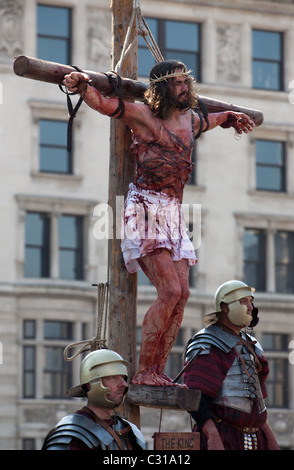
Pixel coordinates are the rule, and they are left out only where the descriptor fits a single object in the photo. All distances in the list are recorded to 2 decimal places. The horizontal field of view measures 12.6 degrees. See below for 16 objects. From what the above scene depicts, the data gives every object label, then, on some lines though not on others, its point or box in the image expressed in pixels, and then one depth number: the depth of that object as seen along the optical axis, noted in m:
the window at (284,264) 38.44
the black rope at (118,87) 9.53
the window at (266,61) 38.97
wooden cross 9.66
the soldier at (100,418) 8.66
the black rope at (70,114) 9.18
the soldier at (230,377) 10.36
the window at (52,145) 35.94
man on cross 9.71
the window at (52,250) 35.47
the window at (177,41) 37.50
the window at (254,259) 38.11
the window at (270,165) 38.59
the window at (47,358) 35.19
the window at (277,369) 37.91
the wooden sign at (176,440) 9.31
